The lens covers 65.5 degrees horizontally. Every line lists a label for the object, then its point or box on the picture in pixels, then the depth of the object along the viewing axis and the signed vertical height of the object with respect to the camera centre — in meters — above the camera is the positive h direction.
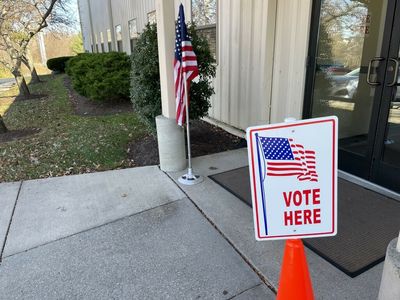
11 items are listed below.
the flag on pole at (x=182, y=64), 3.29 -0.16
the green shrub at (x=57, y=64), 21.91 -0.81
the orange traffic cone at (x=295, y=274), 1.51 -1.07
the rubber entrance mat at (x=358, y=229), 2.22 -1.45
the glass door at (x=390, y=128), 2.89 -0.78
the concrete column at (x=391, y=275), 1.22 -0.88
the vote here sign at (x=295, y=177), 1.32 -0.55
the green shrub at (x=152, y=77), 4.22 -0.37
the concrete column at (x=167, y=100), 3.54 -0.60
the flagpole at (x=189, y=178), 3.61 -1.46
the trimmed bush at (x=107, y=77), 7.68 -0.61
